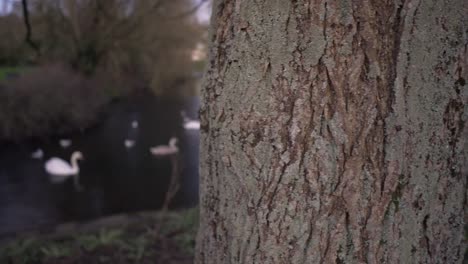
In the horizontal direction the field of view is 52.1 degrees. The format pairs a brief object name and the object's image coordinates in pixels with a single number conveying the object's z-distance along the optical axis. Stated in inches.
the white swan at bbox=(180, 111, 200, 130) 514.0
